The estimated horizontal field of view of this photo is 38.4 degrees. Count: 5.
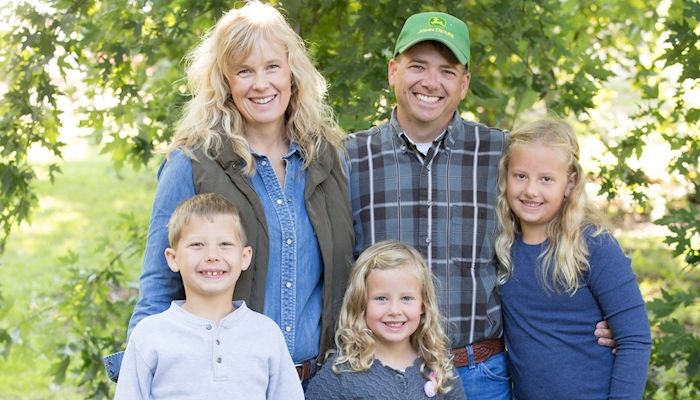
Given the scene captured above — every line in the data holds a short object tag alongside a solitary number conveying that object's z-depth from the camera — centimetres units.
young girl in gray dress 330
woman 316
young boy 292
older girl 340
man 352
